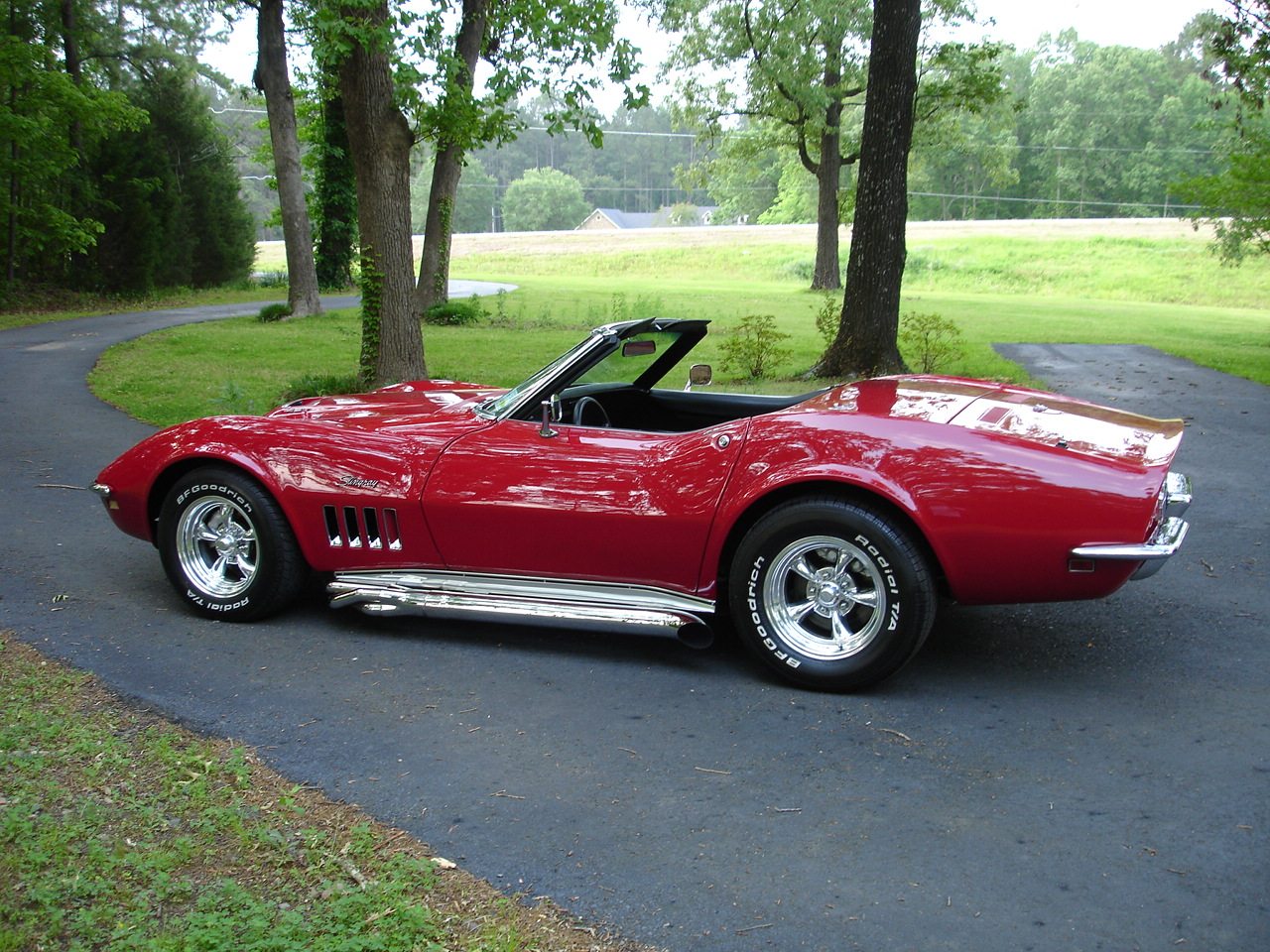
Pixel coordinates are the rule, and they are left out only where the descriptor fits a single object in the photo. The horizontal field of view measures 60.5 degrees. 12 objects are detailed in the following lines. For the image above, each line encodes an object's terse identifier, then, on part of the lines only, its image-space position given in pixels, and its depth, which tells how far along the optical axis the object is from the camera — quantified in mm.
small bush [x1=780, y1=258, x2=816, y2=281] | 46969
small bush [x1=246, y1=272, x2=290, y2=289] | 34750
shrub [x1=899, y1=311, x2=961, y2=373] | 12555
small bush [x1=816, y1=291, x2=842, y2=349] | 14247
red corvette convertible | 3688
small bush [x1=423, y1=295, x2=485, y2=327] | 21797
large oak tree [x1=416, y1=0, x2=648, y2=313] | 10672
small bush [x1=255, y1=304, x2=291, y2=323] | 21406
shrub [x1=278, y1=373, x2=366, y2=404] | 10648
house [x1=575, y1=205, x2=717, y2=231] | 109750
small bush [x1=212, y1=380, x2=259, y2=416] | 9148
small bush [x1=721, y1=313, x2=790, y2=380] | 12523
